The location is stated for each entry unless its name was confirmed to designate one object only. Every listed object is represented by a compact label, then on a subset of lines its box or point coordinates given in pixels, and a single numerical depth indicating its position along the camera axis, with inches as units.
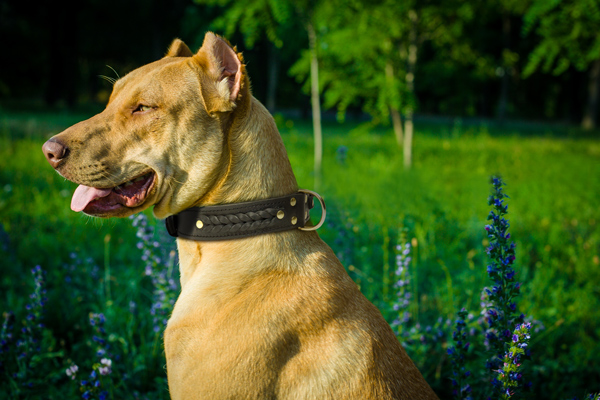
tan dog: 68.7
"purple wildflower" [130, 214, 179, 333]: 116.7
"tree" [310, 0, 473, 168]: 309.6
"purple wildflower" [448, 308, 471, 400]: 87.3
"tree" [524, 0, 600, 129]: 196.5
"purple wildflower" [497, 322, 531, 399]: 71.2
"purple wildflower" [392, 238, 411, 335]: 109.3
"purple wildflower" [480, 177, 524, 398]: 80.4
